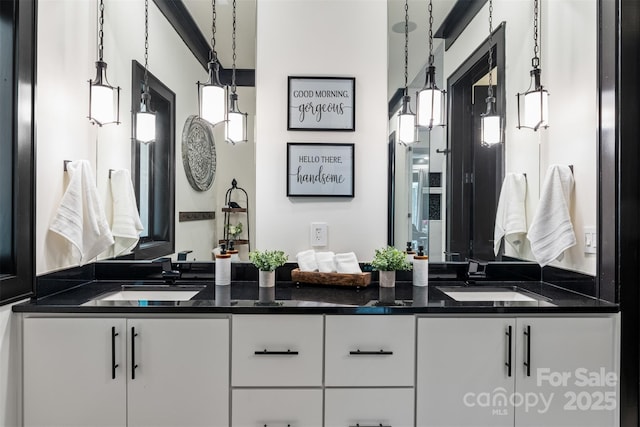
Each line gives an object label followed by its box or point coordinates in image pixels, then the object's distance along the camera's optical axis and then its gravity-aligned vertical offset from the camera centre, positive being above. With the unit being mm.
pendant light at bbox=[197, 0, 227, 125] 1833 +602
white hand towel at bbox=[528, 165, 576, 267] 1674 -19
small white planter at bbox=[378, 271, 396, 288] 1796 -341
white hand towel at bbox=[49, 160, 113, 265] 1587 -35
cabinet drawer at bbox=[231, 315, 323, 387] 1411 -562
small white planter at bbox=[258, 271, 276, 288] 1785 -346
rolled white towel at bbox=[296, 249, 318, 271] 1859 -263
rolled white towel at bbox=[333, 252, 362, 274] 1808 -266
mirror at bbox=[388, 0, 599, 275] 1897 +446
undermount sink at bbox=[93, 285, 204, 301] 1811 -431
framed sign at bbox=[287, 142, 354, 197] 1945 +255
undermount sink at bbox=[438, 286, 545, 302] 1853 -426
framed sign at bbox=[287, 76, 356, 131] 1942 +601
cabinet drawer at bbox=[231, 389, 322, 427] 1412 -793
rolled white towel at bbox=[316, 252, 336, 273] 1837 -265
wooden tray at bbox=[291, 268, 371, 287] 1771 -341
